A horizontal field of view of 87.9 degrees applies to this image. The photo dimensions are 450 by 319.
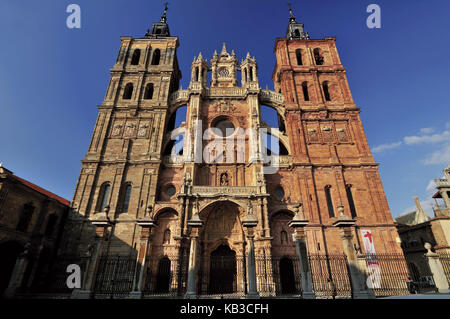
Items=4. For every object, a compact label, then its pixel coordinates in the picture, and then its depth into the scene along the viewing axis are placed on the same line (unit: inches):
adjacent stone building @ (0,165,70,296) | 600.4
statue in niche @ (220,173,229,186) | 845.0
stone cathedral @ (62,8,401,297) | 708.7
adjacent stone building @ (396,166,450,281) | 907.4
